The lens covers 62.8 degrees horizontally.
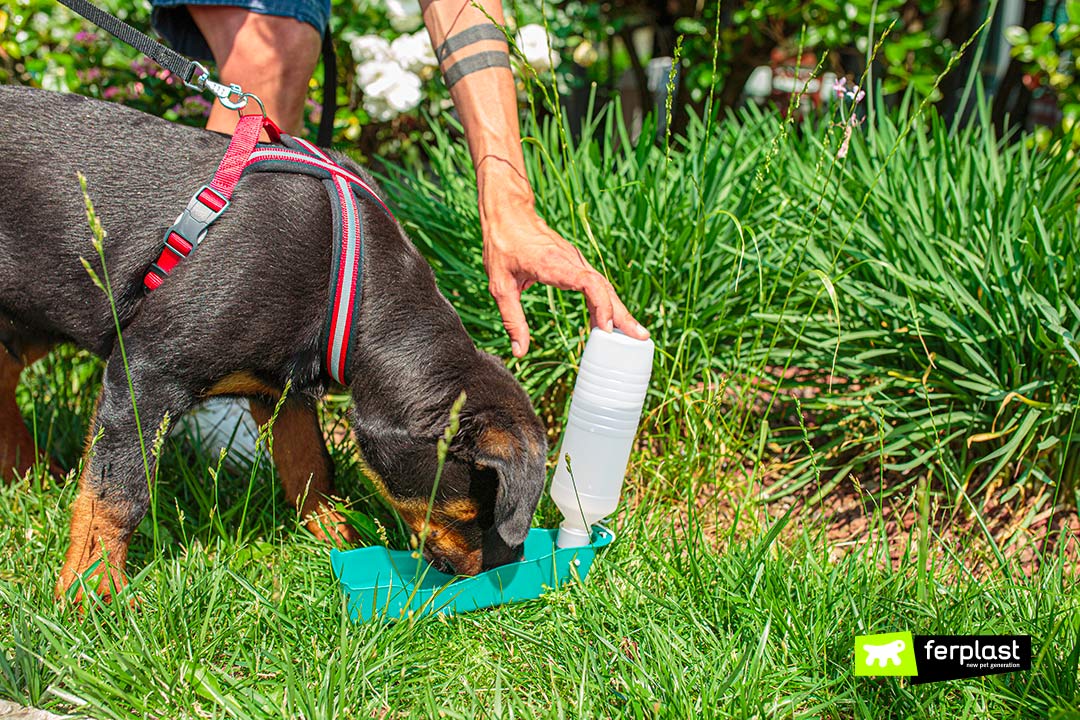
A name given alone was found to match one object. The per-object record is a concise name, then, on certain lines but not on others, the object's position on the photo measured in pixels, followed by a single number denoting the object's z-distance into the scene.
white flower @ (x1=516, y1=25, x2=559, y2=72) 4.19
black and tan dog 2.12
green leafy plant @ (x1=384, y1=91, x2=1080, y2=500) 2.74
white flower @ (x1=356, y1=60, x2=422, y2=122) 4.05
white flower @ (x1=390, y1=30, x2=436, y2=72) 4.08
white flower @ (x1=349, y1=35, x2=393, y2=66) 4.06
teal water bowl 2.11
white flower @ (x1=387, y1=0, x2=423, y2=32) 4.56
